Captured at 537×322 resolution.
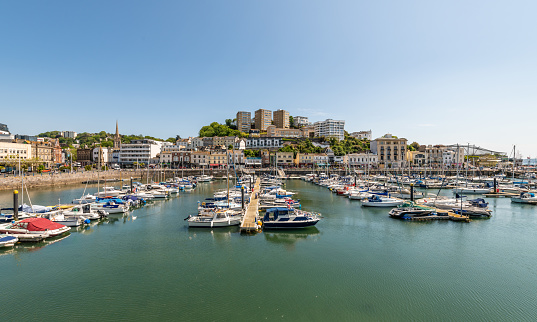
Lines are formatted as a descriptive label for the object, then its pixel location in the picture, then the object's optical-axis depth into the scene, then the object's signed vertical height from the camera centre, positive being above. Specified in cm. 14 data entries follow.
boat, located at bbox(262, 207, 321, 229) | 2505 -570
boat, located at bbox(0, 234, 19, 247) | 1988 -604
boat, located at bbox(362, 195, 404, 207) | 3656 -596
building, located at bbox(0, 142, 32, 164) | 7056 +212
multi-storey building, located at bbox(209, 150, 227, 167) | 9839 -20
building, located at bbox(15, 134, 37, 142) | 9819 +797
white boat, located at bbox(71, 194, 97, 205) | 3509 -549
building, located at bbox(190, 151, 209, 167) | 9844 +17
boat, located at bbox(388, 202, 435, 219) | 2972 -600
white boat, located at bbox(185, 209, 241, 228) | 2548 -584
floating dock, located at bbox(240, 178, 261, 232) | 2392 -590
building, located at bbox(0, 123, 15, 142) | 7861 +683
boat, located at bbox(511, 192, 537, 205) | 3856 -589
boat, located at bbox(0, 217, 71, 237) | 2148 -555
